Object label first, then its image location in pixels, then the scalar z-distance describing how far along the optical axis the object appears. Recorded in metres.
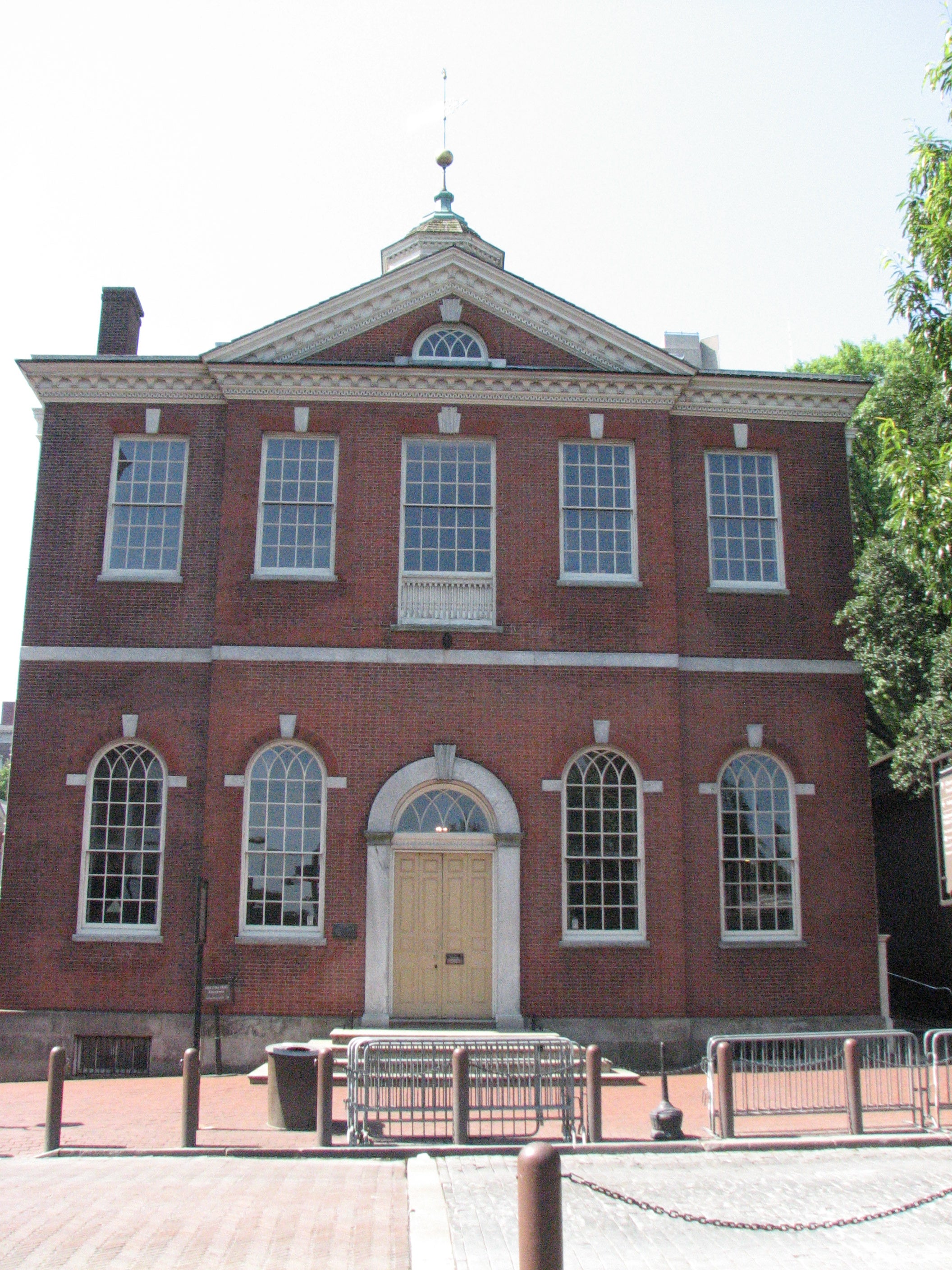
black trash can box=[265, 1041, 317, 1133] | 12.24
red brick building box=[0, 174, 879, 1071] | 17.41
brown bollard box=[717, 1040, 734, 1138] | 11.82
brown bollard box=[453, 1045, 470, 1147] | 11.41
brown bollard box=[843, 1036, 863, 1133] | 12.00
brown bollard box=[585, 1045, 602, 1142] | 11.60
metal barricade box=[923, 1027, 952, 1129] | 12.19
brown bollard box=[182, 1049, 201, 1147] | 11.38
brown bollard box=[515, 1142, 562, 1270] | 5.48
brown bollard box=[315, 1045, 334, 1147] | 11.40
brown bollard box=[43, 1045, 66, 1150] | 11.50
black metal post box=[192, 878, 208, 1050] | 16.36
